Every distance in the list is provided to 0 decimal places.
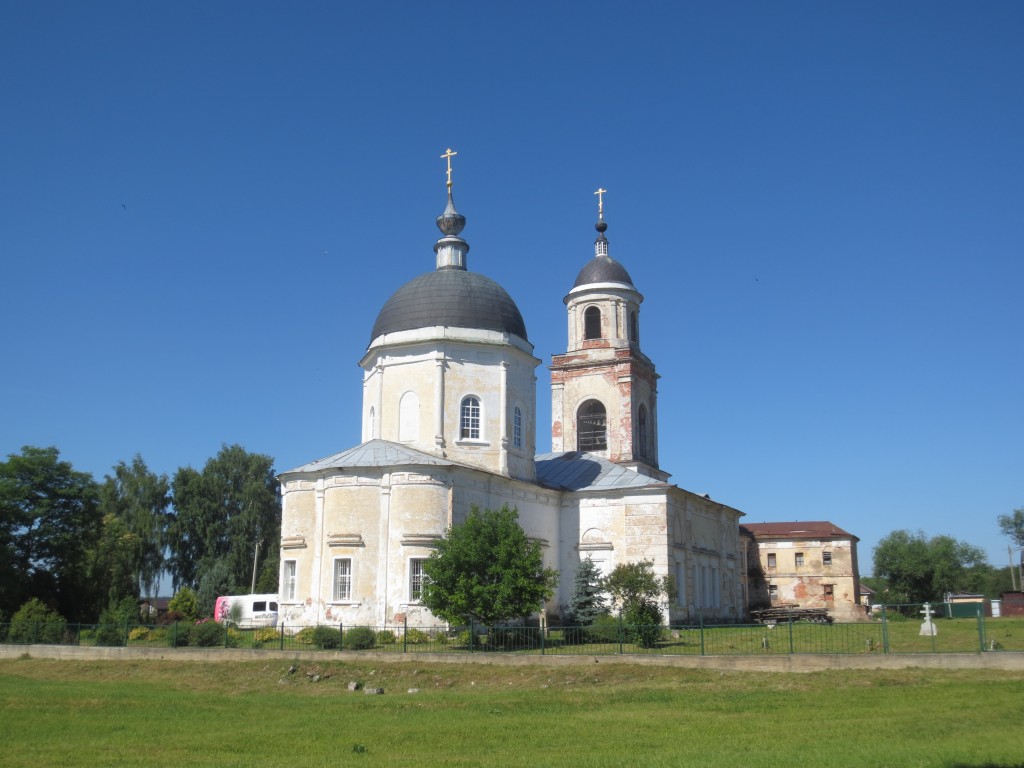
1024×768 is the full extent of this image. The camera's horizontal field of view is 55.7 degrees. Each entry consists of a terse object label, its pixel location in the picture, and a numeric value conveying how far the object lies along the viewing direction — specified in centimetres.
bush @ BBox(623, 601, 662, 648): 2414
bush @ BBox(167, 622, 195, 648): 2562
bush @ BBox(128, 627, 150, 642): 2854
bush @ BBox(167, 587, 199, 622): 4291
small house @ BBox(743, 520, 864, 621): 5147
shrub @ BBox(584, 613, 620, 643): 2428
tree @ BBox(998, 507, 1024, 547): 7588
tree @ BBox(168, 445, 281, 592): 4891
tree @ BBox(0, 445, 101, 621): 3572
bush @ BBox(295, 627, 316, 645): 2564
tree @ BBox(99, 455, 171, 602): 4834
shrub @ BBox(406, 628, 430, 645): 2642
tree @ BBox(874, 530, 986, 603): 4894
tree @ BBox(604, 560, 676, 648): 2588
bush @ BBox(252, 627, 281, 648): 2686
